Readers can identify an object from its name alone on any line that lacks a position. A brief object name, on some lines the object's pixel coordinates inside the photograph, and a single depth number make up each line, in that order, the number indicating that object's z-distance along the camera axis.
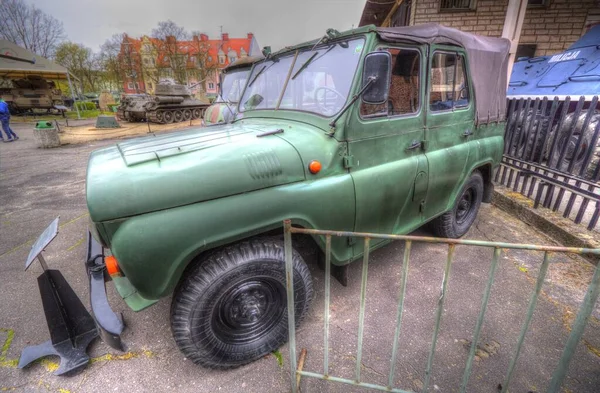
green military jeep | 1.62
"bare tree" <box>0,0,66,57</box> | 30.53
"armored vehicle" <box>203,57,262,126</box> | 7.86
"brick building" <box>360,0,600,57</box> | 8.41
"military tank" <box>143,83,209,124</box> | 15.95
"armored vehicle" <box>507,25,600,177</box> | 4.32
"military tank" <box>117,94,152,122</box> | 16.98
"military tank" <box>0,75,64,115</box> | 20.95
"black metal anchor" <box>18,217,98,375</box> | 2.03
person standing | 11.29
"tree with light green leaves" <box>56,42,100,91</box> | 34.12
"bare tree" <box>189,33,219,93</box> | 36.31
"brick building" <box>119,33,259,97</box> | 34.72
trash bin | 9.98
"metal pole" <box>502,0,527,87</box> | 5.53
